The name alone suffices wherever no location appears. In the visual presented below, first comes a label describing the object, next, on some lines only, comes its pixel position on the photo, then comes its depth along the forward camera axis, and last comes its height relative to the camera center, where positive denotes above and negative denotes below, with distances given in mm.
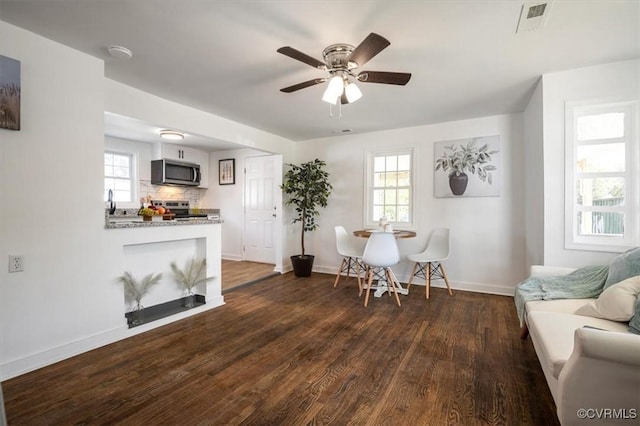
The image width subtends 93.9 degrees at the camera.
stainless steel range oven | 5762 +89
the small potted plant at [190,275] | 3266 -705
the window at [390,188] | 4590 +396
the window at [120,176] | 5117 +643
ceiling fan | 1995 +1006
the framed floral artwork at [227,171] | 6309 +875
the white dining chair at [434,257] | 3850 -583
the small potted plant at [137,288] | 2719 -718
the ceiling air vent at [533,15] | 1759 +1233
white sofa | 1216 -712
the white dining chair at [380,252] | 3506 -461
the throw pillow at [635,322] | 1600 -596
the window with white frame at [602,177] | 2490 +315
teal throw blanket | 2207 -569
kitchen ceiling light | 4703 +1256
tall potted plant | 4949 +351
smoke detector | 2262 +1239
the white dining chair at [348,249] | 4223 -558
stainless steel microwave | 5363 +750
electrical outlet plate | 2025 -351
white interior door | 5887 +50
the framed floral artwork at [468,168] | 3988 +625
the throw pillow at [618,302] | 1705 -522
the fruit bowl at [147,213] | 3137 -8
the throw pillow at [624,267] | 1932 -360
